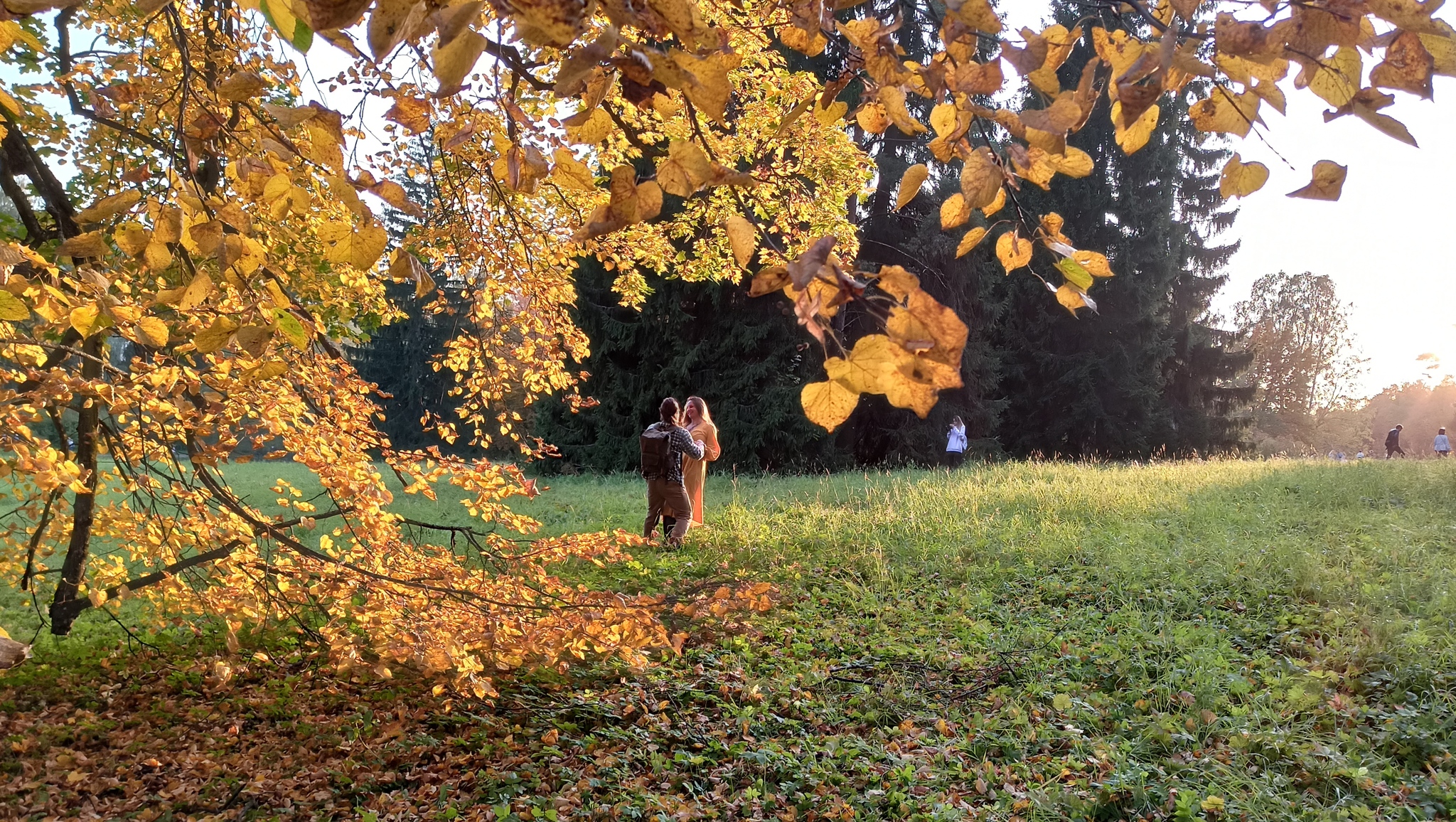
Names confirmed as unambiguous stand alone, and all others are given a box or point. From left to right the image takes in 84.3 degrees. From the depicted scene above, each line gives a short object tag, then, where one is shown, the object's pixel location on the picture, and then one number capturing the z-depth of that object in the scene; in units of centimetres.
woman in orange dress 798
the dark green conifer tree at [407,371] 3344
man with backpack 762
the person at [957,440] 1616
